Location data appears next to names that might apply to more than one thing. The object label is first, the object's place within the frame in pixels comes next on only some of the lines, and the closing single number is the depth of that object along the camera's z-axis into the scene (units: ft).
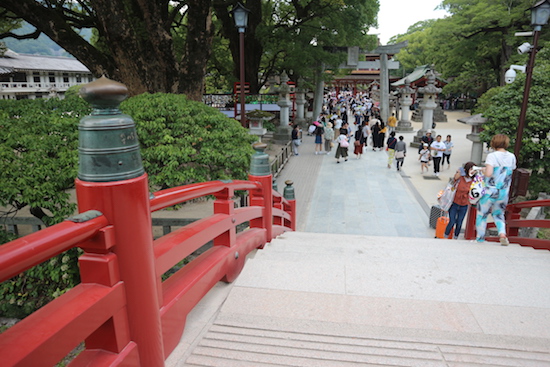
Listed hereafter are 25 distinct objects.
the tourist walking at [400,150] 46.55
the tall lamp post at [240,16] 33.53
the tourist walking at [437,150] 44.98
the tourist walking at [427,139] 49.49
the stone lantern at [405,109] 82.02
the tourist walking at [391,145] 49.04
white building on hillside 103.86
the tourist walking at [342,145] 51.93
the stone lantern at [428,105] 67.36
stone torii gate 84.53
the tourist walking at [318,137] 60.09
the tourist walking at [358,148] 54.95
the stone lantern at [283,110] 69.67
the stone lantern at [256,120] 46.57
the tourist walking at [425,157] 46.57
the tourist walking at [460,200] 22.08
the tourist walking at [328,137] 59.16
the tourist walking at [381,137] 61.18
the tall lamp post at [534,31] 24.99
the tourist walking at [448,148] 46.76
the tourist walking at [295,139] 59.06
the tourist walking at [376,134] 61.16
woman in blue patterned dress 16.55
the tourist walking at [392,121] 77.45
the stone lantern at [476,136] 43.60
